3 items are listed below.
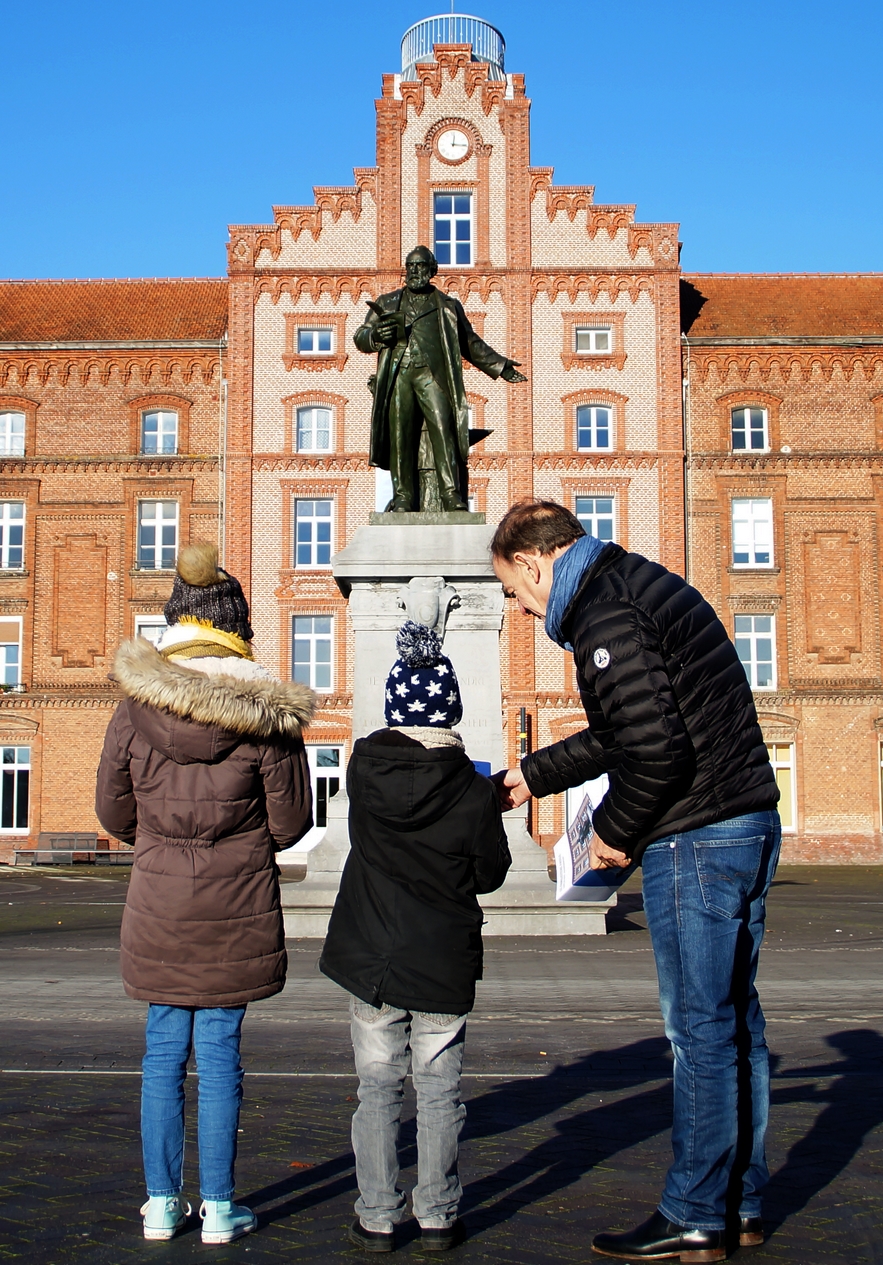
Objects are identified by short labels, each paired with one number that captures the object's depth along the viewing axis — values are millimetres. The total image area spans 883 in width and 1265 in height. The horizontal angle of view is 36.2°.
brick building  34750
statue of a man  13281
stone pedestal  12359
